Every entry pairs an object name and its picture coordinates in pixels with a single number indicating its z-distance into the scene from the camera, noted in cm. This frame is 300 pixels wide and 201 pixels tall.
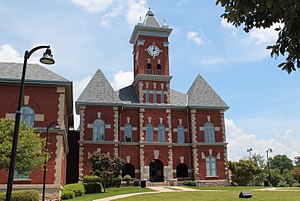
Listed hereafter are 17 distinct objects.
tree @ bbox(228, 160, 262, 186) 5031
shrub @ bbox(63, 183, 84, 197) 2900
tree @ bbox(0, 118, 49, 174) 2067
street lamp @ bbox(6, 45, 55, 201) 1022
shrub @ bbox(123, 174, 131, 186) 3956
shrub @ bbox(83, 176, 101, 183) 3491
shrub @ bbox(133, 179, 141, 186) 3978
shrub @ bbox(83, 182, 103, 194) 3356
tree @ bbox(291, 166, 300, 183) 5932
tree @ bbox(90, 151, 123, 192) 3328
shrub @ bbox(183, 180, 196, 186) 4119
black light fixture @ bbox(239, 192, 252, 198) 2439
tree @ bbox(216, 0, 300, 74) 621
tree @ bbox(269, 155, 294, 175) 11969
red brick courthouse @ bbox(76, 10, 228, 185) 4119
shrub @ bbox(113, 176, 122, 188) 3827
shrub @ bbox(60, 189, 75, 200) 2650
